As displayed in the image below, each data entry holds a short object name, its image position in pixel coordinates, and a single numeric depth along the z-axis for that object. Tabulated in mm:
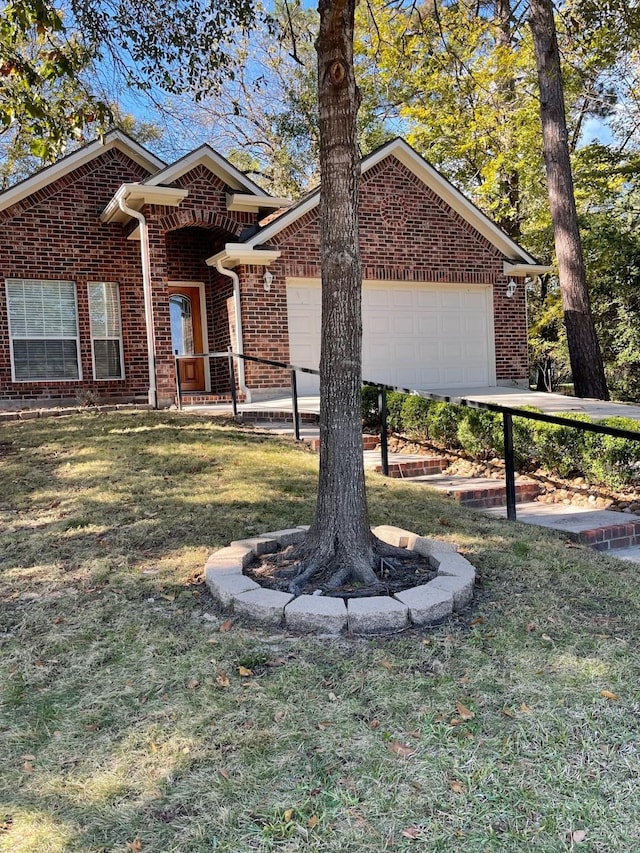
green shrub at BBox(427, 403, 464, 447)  8547
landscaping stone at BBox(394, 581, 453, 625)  3439
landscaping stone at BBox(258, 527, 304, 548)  4594
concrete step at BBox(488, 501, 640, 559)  5508
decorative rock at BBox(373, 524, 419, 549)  4574
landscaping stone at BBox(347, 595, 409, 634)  3354
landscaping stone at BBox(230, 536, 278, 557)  4441
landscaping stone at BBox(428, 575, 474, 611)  3652
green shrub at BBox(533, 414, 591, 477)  7047
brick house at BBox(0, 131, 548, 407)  11766
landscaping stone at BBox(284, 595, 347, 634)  3350
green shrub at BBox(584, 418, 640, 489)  6598
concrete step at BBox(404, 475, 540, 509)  6754
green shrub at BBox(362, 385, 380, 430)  9875
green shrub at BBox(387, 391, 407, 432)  9609
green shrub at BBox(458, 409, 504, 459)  7906
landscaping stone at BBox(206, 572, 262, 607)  3631
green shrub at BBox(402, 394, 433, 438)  9132
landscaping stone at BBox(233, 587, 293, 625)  3447
